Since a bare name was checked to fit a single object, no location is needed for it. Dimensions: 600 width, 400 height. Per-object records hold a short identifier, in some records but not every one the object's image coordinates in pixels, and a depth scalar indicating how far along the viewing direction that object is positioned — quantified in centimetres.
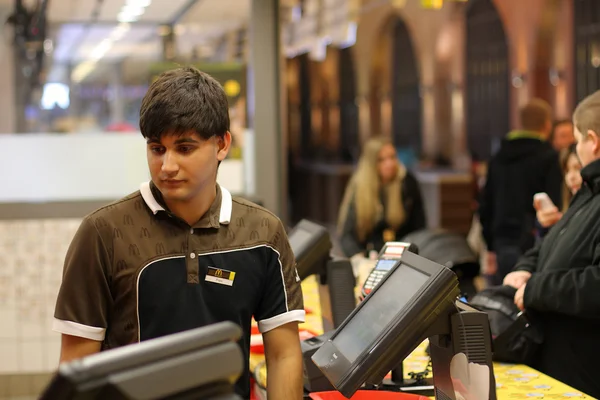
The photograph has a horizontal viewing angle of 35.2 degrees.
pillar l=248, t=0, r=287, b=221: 630
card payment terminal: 279
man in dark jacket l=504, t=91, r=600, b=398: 292
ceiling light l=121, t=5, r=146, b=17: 715
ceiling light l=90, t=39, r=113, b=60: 760
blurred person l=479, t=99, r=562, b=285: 630
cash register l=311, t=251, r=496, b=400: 211
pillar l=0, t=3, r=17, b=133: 669
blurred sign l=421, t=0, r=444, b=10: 668
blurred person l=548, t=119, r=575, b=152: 678
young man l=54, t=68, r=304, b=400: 188
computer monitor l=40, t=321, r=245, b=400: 102
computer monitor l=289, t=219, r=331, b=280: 337
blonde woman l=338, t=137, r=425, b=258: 596
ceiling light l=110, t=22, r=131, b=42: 737
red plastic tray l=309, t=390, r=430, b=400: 250
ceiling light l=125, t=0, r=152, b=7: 709
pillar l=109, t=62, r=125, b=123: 692
